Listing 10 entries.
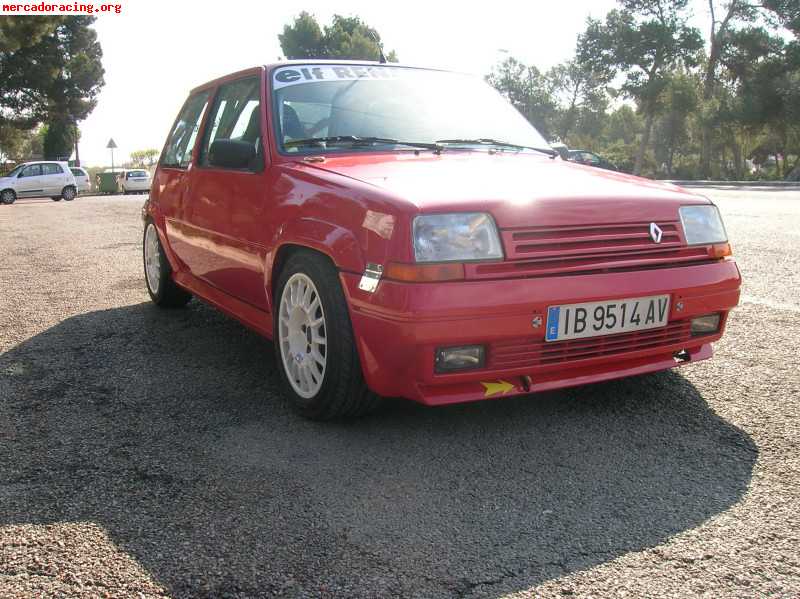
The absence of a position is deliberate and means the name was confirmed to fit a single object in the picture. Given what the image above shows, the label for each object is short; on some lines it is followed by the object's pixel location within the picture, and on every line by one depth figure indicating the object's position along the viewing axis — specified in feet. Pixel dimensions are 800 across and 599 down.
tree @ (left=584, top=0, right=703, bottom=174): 157.89
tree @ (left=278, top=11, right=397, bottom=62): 204.54
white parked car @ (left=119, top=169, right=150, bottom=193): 125.59
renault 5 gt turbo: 9.53
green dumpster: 137.59
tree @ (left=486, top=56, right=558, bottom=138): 281.74
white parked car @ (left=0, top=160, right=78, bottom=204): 96.32
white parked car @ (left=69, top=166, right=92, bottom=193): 115.43
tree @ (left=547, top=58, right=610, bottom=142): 276.21
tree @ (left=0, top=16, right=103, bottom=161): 124.57
